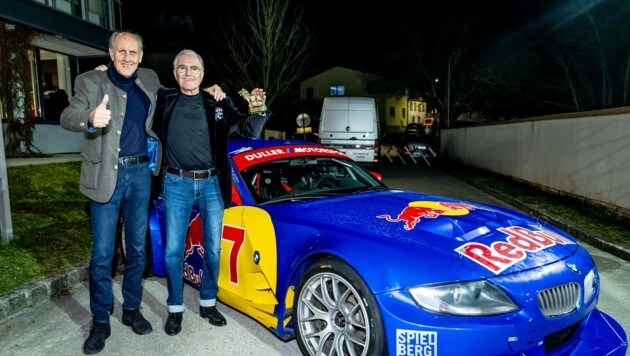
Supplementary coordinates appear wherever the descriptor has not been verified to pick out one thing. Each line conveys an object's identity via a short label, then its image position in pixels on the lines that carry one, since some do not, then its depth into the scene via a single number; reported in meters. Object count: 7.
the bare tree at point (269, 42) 18.69
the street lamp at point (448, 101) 32.72
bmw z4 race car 2.19
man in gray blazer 3.02
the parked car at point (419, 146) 19.91
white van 12.70
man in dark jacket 3.21
